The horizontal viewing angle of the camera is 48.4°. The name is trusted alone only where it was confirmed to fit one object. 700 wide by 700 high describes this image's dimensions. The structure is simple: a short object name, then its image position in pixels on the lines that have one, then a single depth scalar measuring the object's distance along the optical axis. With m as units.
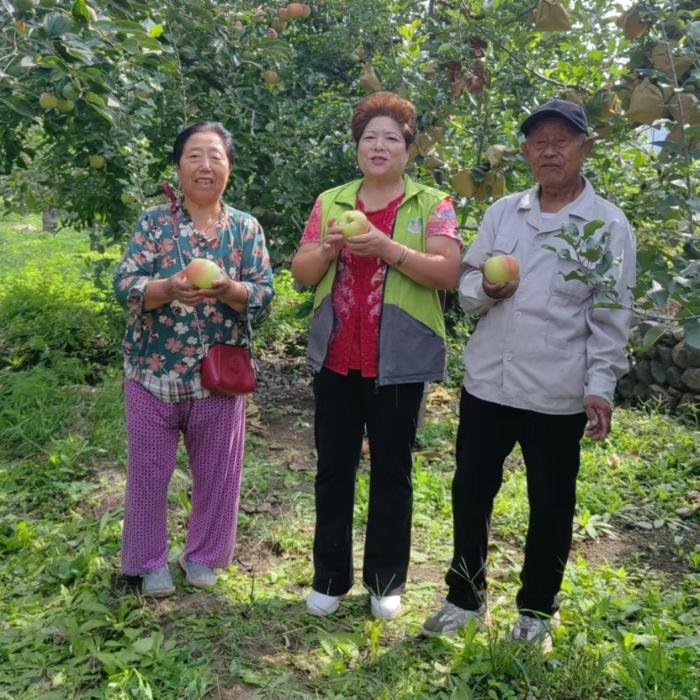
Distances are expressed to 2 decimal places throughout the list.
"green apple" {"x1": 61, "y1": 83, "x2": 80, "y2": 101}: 2.26
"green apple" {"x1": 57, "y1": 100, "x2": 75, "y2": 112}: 2.57
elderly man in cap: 2.02
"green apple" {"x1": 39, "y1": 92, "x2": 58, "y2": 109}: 2.86
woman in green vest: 2.23
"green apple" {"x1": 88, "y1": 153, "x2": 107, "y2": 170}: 4.06
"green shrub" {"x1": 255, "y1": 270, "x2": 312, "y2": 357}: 5.89
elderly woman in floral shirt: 2.37
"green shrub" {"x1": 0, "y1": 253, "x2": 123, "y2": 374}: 5.02
